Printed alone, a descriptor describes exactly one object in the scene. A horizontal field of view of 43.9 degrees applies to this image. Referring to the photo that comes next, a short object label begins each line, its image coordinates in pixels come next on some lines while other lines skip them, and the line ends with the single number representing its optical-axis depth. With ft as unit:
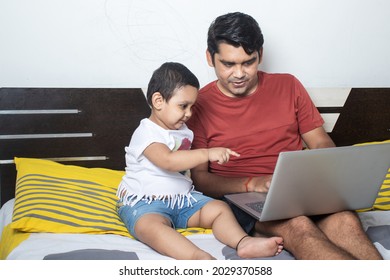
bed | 4.80
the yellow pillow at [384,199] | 5.92
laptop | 4.00
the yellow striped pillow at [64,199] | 5.12
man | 5.49
